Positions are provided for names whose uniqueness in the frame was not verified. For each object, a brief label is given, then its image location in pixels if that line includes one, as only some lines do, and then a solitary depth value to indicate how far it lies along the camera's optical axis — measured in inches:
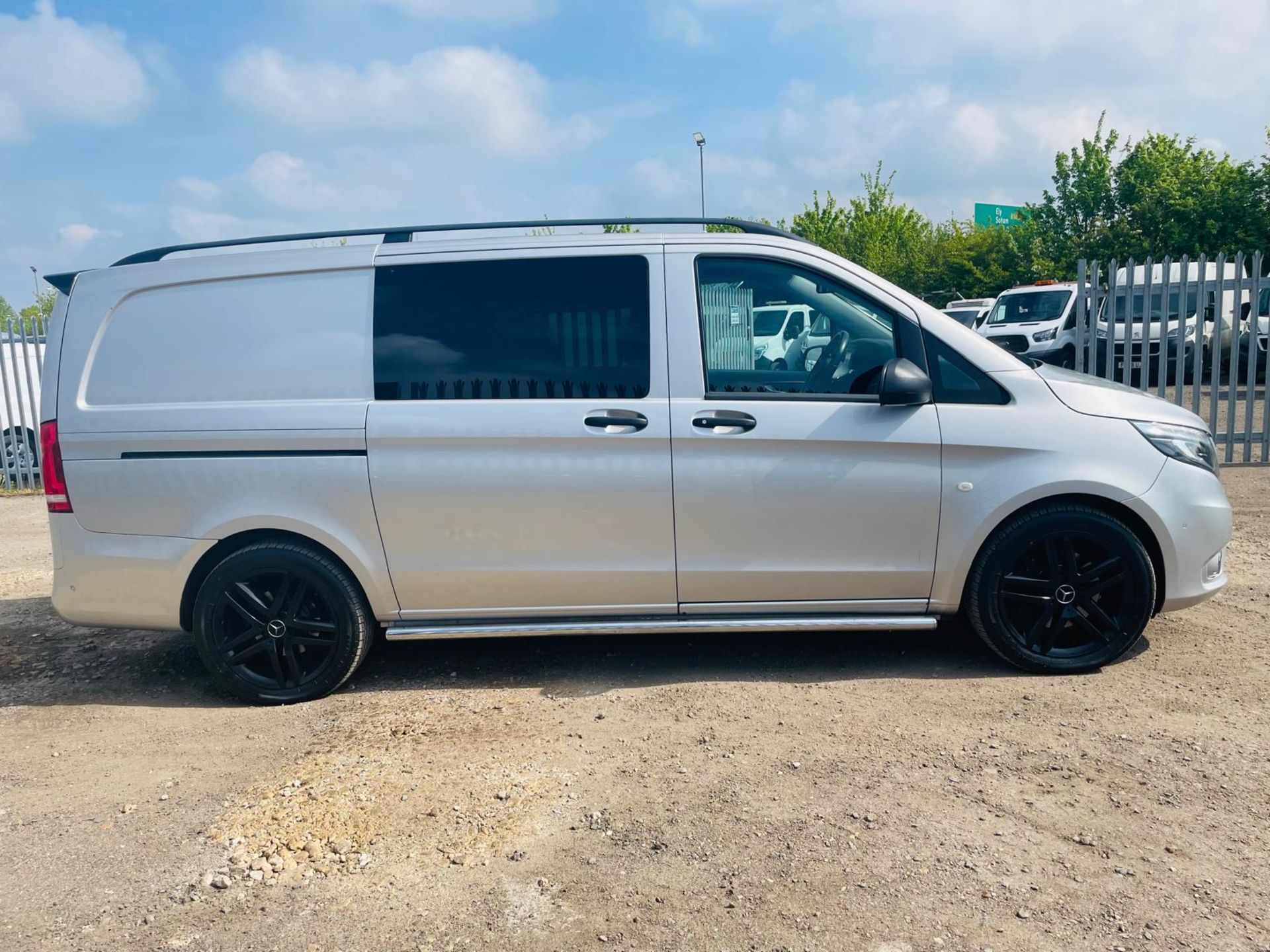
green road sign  1867.6
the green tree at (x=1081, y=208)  1301.7
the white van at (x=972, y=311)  941.8
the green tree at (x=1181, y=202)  1210.6
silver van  170.7
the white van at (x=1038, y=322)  716.7
